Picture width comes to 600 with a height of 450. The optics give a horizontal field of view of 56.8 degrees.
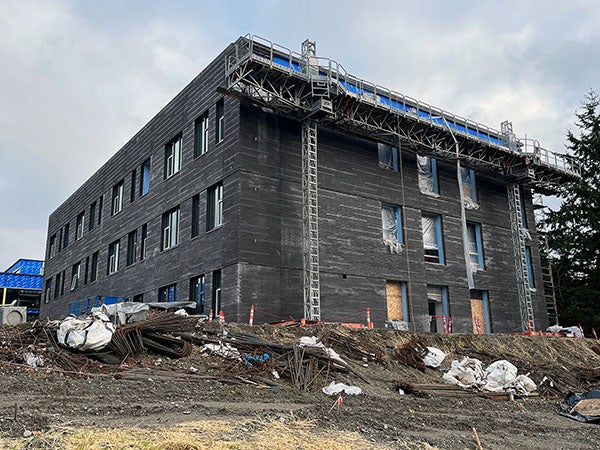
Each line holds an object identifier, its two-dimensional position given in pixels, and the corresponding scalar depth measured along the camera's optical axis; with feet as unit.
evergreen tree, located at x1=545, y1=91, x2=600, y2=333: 115.44
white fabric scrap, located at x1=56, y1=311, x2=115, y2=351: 39.78
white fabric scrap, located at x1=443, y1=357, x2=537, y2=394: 46.85
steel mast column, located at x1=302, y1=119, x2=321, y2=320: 67.67
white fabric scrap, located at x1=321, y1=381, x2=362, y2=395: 38.32
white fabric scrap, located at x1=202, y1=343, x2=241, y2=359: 43.75
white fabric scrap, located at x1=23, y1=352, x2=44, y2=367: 38.58
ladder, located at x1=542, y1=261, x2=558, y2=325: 101.48
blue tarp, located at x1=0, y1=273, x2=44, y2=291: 172.24
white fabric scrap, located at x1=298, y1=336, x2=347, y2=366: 44.91
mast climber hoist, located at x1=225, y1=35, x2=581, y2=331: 69.10
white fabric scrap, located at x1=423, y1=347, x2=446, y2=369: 52.54
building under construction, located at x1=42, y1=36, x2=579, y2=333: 70.28
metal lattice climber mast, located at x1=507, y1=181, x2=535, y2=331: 91.94
